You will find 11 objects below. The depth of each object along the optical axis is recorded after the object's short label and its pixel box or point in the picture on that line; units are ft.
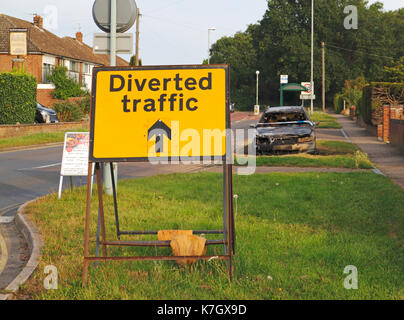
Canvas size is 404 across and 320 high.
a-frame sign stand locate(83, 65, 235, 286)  15.19
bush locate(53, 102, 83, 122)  105.60
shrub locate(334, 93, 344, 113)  195.25
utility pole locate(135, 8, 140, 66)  149.18
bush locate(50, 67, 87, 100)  149.14
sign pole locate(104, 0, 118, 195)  28.22
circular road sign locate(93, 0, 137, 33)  28.37
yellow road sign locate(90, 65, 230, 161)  15.89
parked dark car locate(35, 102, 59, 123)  97.09
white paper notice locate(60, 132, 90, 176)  30.50
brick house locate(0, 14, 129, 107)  151.12
